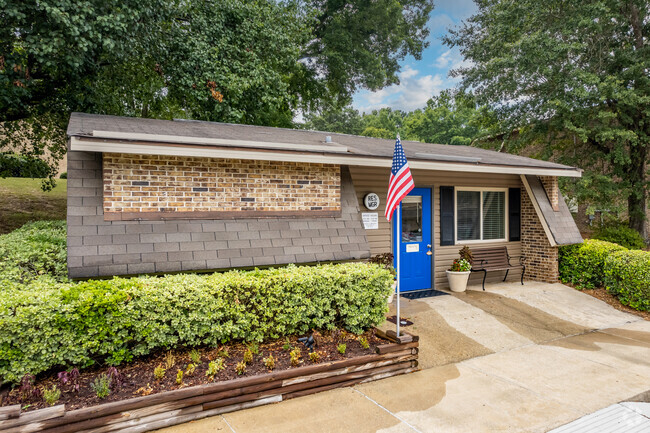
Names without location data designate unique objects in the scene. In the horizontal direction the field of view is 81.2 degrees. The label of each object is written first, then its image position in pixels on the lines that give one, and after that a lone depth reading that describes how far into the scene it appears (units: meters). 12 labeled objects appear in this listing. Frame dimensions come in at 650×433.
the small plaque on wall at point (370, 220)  7.32
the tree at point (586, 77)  11.41
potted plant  7.86
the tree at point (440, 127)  42.75
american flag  4.88
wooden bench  8.45
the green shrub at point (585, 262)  8.38
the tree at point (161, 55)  7.88
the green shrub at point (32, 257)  4.33
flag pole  7.53
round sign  7.34
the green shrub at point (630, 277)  7.20
